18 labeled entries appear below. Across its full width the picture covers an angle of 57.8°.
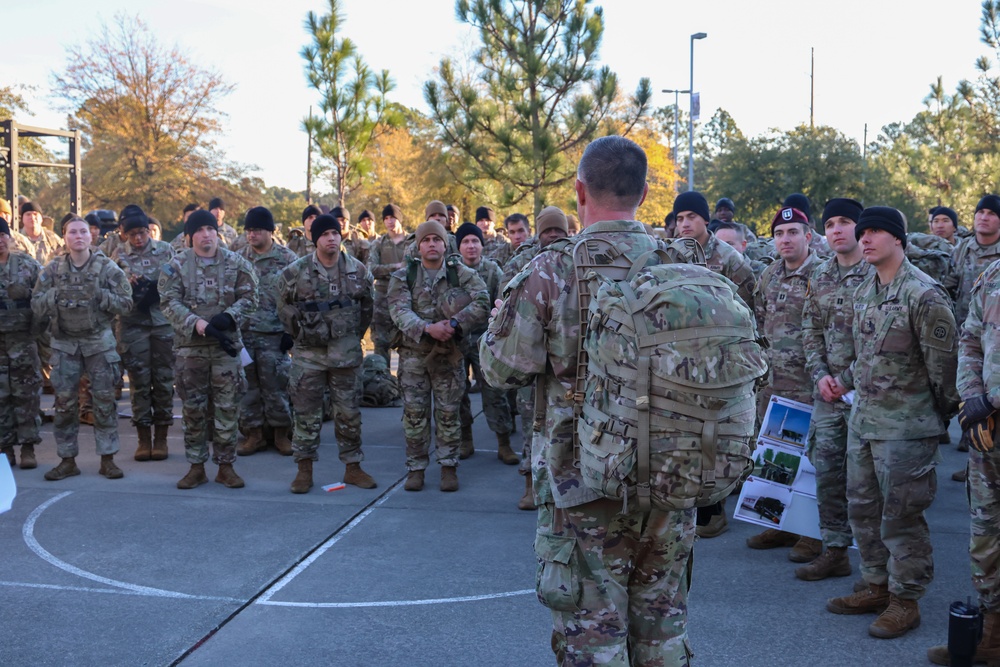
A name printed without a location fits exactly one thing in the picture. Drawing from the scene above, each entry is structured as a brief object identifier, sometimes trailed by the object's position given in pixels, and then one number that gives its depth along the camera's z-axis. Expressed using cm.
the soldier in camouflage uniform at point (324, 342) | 749
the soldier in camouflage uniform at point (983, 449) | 411
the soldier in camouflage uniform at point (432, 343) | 746
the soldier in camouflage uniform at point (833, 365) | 534
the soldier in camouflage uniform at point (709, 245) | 688
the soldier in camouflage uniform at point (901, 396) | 450
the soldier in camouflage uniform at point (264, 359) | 886
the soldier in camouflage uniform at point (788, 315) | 611
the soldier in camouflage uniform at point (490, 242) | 1207
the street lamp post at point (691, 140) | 3334
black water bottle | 395
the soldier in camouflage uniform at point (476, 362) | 860
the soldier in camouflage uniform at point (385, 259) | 1111
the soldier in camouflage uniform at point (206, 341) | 762
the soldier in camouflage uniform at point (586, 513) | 298
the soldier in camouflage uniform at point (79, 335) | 777
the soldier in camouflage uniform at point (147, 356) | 862
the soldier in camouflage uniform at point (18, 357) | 798
